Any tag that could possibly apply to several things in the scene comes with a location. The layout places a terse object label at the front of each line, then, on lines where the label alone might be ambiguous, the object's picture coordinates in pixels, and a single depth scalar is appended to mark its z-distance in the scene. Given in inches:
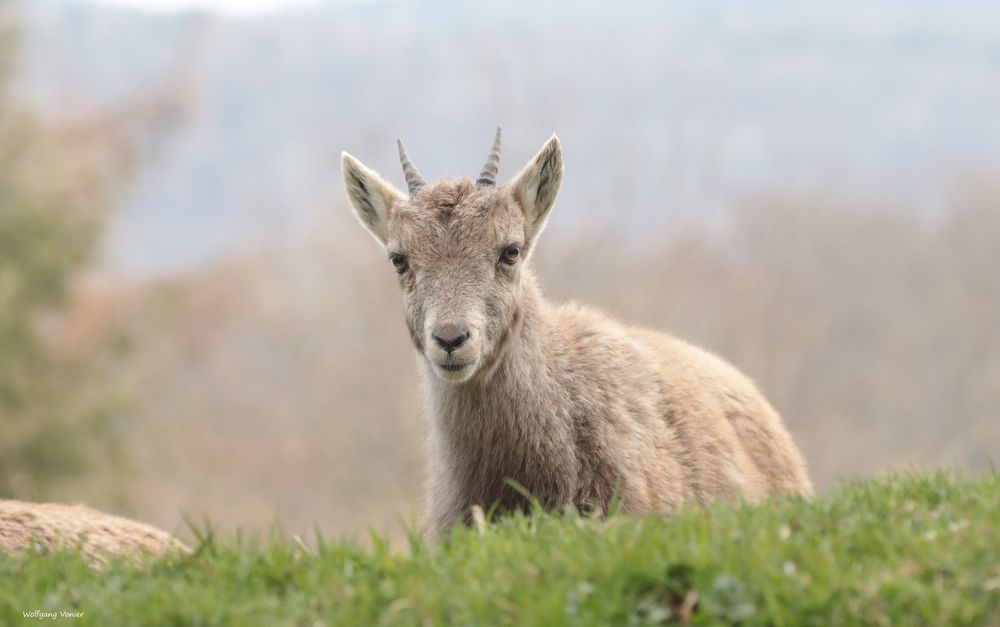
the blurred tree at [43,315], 2236.7
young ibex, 615.5
